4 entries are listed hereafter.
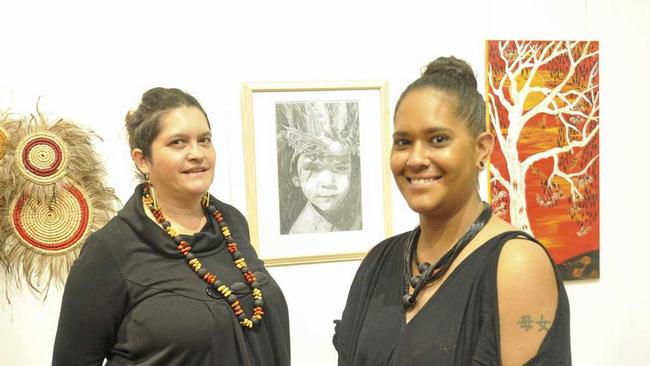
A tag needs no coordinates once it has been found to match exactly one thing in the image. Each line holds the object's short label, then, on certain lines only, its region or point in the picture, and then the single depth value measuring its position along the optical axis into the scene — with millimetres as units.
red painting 2232
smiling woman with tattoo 930
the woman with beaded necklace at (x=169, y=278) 1462
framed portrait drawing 2062
